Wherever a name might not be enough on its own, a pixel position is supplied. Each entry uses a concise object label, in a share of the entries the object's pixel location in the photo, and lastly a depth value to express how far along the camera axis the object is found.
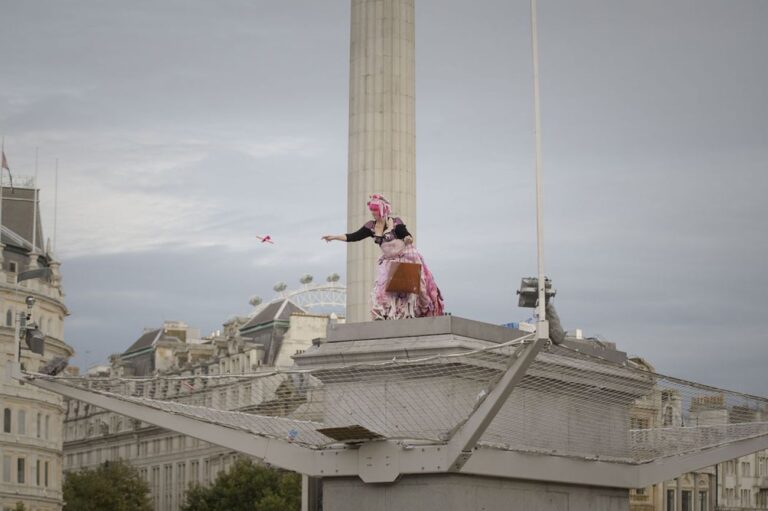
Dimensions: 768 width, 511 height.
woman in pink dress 31.45
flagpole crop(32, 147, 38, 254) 86.62
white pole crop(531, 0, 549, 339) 25.95
